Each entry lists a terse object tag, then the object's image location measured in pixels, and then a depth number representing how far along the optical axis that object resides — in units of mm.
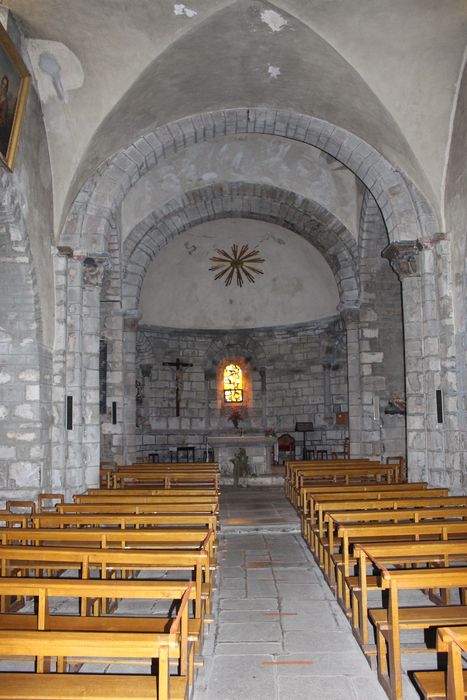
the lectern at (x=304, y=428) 20422
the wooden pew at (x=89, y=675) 2656
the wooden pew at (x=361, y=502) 6879
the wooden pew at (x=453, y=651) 2590
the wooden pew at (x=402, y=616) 3715
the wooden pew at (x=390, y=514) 6137
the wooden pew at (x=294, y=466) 11682
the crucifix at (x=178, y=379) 21516
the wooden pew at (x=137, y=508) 6961
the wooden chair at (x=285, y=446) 21031
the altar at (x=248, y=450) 16984
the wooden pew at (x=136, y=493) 8070
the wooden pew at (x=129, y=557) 4355
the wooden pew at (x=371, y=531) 5242
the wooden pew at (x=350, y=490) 7734
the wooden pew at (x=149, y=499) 7324
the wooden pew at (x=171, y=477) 10703
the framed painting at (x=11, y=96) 7879
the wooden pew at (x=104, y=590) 3498
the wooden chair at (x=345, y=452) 18281
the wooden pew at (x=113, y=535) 5238
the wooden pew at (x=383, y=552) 4484
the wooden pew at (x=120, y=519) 6062
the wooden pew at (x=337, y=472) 10617
